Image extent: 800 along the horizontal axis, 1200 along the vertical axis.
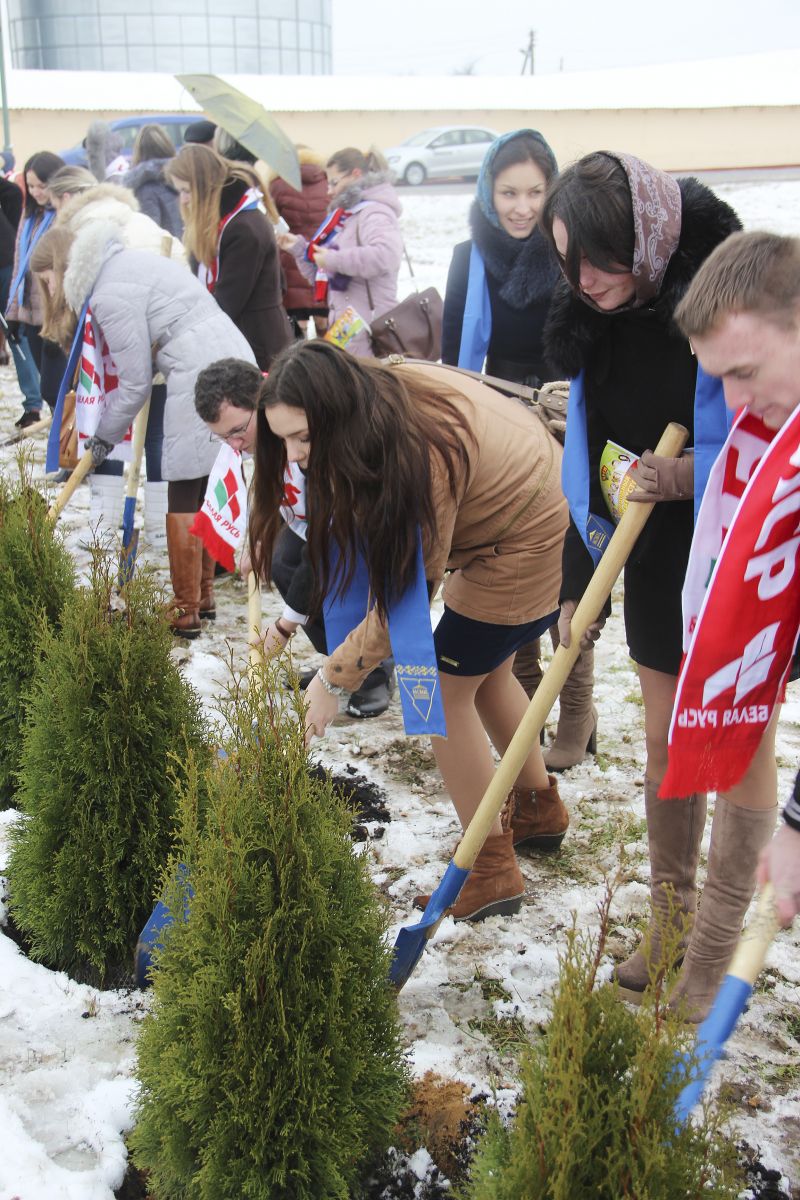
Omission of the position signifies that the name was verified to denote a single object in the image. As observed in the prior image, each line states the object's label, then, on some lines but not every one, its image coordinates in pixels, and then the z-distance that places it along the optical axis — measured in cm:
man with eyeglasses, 301
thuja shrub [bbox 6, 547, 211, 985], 264
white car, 2438
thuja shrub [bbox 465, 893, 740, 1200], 143
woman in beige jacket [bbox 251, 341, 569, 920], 235
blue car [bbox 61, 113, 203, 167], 1814
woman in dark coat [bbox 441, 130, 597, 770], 352
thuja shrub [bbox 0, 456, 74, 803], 335
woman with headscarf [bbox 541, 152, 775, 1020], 213
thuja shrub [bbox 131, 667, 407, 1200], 183
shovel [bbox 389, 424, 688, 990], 234
